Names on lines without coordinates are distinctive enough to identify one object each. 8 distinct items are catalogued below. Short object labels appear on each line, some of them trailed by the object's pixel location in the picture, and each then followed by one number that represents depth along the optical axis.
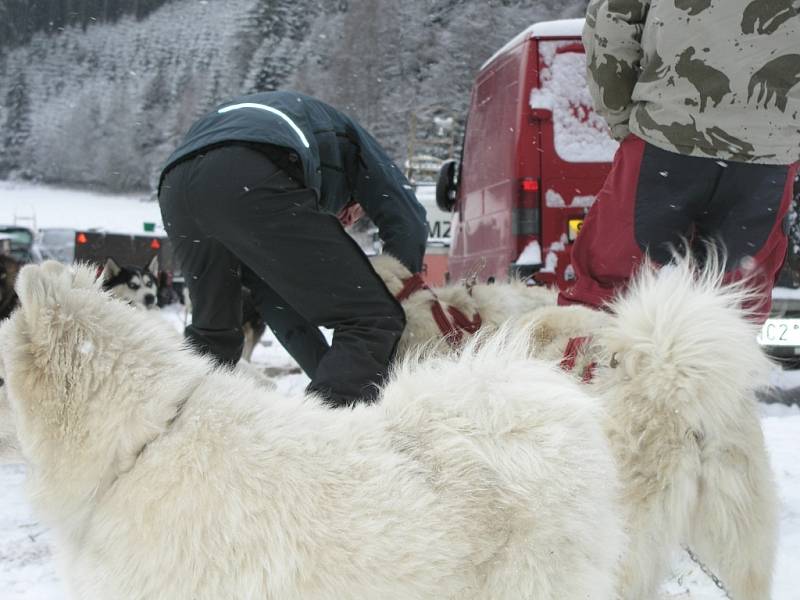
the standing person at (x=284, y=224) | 2.39
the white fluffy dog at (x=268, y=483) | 1.24
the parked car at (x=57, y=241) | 19.05
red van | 4.63
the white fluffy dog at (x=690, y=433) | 1.84
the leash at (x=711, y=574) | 2.02
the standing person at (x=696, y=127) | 2.12
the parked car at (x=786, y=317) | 4.41
